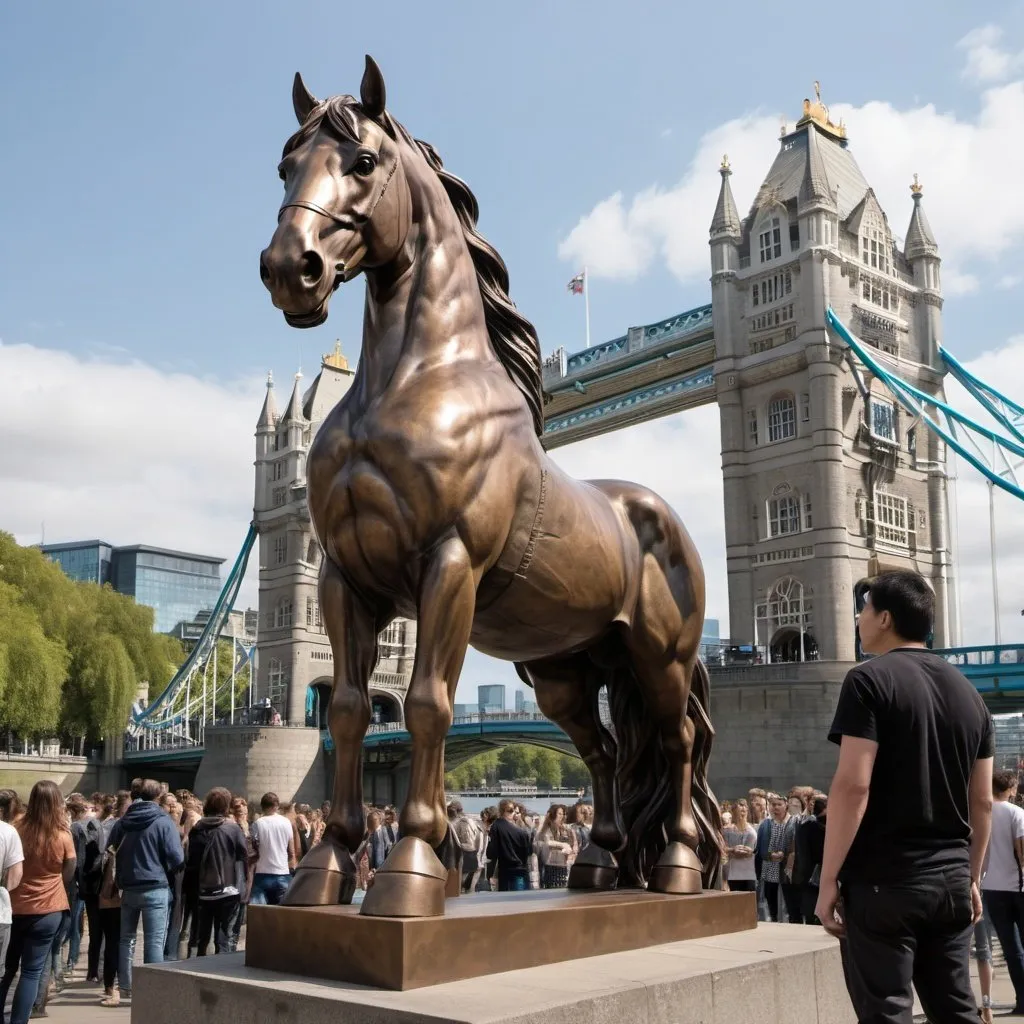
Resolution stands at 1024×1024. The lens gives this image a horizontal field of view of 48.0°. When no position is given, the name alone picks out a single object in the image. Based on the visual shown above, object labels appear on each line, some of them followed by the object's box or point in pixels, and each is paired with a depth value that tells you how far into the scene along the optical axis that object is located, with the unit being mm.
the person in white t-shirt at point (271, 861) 8352
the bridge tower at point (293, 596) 50719
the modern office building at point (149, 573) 141125
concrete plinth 2602
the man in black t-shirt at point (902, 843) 2482
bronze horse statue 3072
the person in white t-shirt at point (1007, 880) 6688
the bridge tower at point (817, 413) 33781
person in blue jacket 7188
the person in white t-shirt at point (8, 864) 5387
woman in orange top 5793
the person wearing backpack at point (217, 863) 7953
